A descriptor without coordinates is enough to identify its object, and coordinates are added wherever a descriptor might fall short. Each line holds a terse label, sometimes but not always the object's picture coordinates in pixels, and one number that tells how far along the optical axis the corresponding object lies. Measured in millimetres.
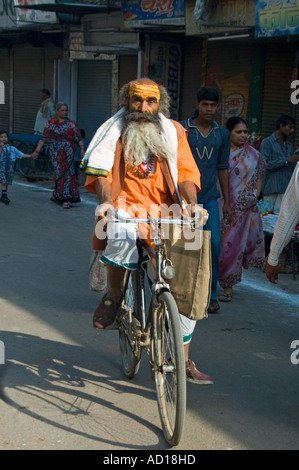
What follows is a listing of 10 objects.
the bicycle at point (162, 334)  4086
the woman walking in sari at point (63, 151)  13742
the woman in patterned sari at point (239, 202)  7668
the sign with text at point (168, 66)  15586
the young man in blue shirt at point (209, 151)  6844
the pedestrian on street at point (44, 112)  19059
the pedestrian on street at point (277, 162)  9781
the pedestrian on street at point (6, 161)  13672
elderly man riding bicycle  4965
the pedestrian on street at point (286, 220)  4363
